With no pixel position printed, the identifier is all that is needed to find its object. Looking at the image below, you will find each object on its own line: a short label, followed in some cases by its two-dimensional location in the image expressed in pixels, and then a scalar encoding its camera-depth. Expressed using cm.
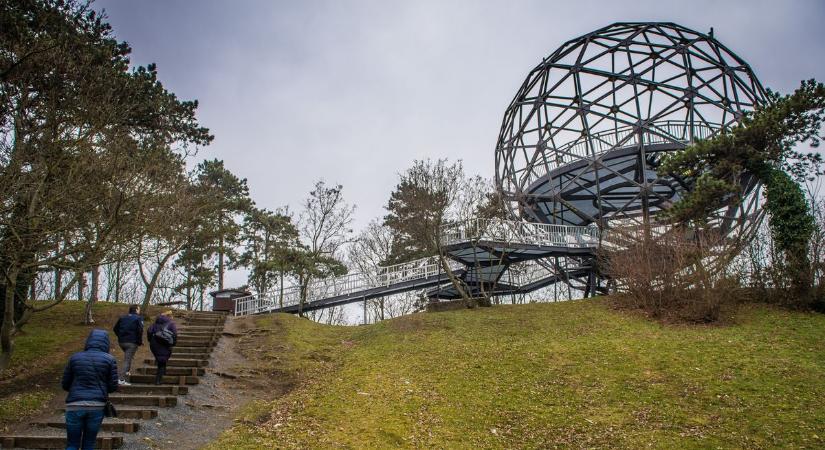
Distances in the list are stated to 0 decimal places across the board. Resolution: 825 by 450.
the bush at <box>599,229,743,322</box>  1716
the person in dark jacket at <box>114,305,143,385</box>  1241
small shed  2778
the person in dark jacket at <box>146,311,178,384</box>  1274
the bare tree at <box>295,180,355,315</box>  2983
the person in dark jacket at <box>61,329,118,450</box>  743
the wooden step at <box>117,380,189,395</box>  1252
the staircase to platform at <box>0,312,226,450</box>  910
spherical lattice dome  2497
